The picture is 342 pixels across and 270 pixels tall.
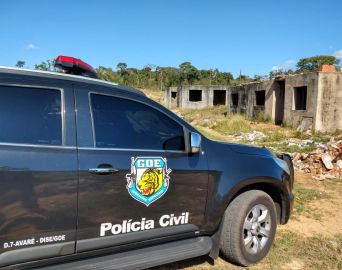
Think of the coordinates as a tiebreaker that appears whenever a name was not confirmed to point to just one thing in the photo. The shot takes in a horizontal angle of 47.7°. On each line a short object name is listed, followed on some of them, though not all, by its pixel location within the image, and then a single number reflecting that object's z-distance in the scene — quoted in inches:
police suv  100.4
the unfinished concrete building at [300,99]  690.8
